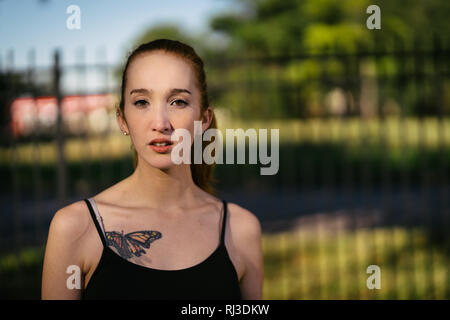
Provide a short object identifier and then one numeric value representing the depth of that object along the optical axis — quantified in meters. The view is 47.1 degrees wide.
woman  1.33
